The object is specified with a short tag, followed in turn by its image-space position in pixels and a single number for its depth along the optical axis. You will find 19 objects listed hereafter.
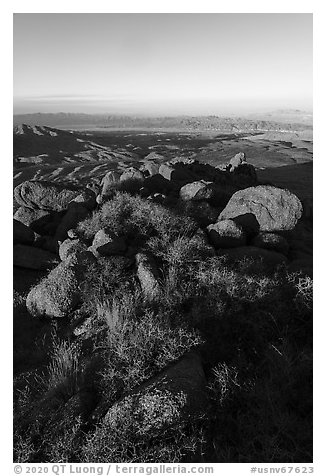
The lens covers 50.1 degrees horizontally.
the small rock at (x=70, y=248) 6.06
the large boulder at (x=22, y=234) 7.66
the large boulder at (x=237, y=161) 14.84
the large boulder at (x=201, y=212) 7.37
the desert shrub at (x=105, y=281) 5.05
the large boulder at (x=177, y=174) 10.93
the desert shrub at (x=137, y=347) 3.79
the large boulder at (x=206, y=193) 8.40
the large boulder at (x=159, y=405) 3.37
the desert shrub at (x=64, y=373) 3.91
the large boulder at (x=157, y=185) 9.48
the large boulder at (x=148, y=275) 4.93
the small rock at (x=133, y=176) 9.76
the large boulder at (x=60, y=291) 5.15
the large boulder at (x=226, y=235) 6.42
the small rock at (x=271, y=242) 6.71
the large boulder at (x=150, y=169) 12.35
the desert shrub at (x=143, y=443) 3.25
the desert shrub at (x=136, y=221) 6.44
